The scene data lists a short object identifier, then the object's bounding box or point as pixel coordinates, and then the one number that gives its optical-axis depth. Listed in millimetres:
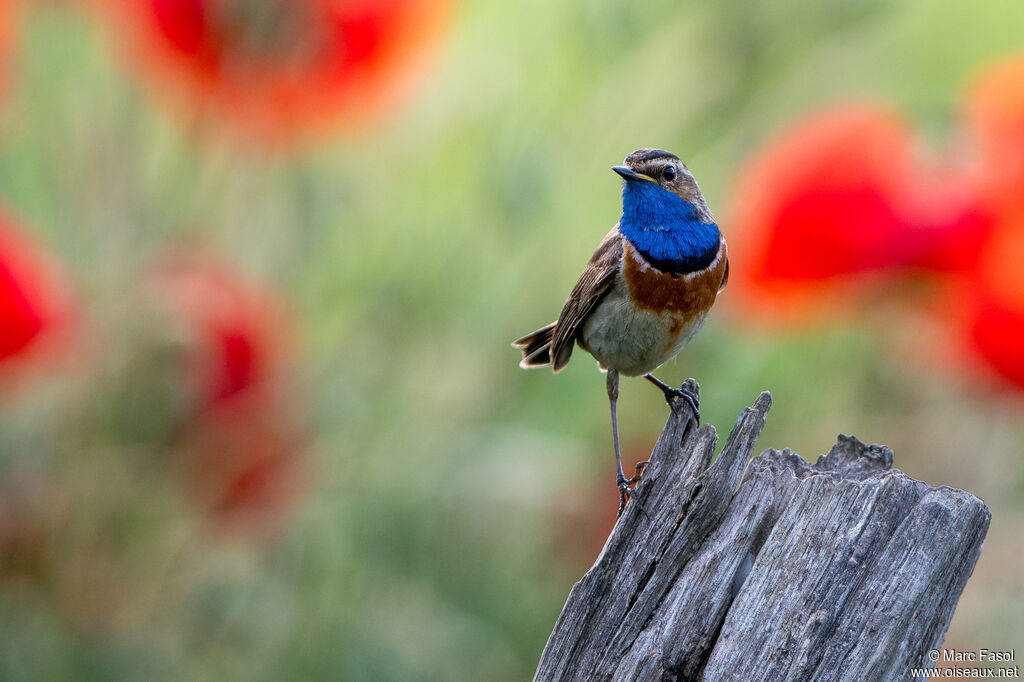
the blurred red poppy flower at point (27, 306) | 4297
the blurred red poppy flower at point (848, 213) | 5055
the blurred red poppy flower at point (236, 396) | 4488
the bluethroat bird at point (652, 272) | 3611
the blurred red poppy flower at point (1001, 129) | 4980
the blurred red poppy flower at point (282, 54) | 4785
